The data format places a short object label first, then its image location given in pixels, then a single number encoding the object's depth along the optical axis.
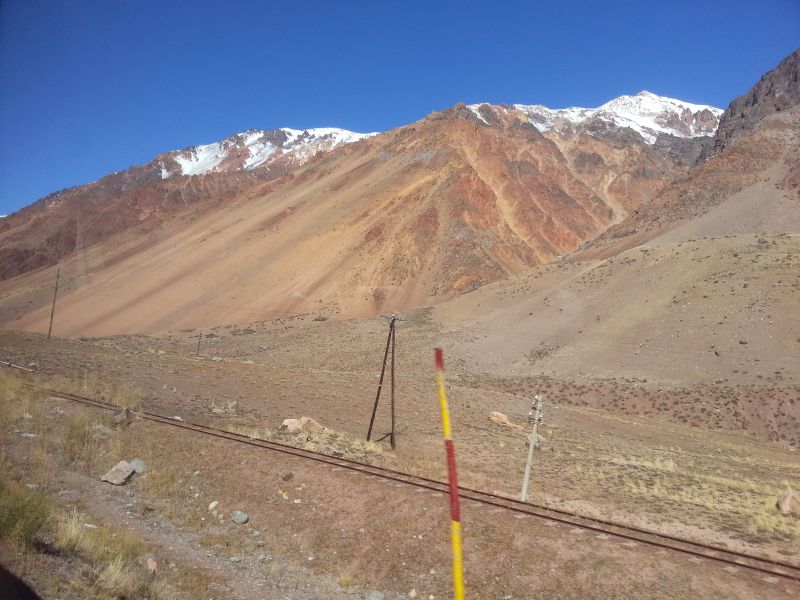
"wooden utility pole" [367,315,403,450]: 17.78
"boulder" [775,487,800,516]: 13.86
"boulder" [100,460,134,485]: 10.65
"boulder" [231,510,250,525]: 9.70
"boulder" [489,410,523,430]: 25.69
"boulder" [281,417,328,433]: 17.66
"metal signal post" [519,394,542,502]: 12.85
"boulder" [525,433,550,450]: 21.16
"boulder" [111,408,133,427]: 14.29
